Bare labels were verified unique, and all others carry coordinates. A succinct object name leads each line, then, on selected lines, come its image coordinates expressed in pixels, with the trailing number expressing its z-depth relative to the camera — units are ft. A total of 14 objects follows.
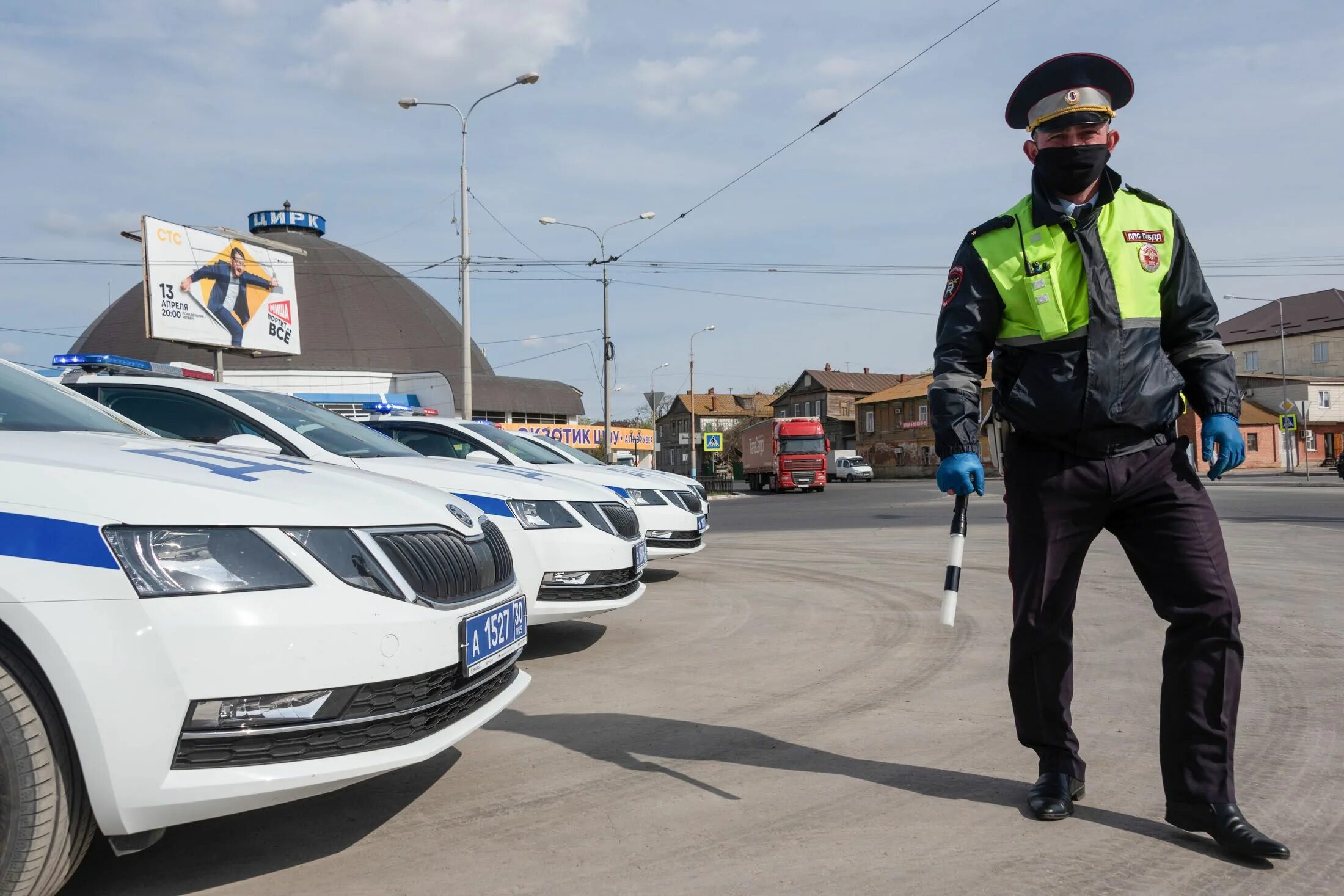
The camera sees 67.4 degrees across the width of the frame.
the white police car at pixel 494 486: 17.87
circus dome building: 163.02
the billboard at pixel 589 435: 176.04
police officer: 9.45
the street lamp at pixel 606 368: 98.17
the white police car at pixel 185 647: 7.61
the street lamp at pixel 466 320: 72.08
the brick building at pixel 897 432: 222.89
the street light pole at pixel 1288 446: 148.36
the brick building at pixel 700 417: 367.66
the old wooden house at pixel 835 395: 284.41
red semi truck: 141.90
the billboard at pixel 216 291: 81.05
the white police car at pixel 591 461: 31.84
